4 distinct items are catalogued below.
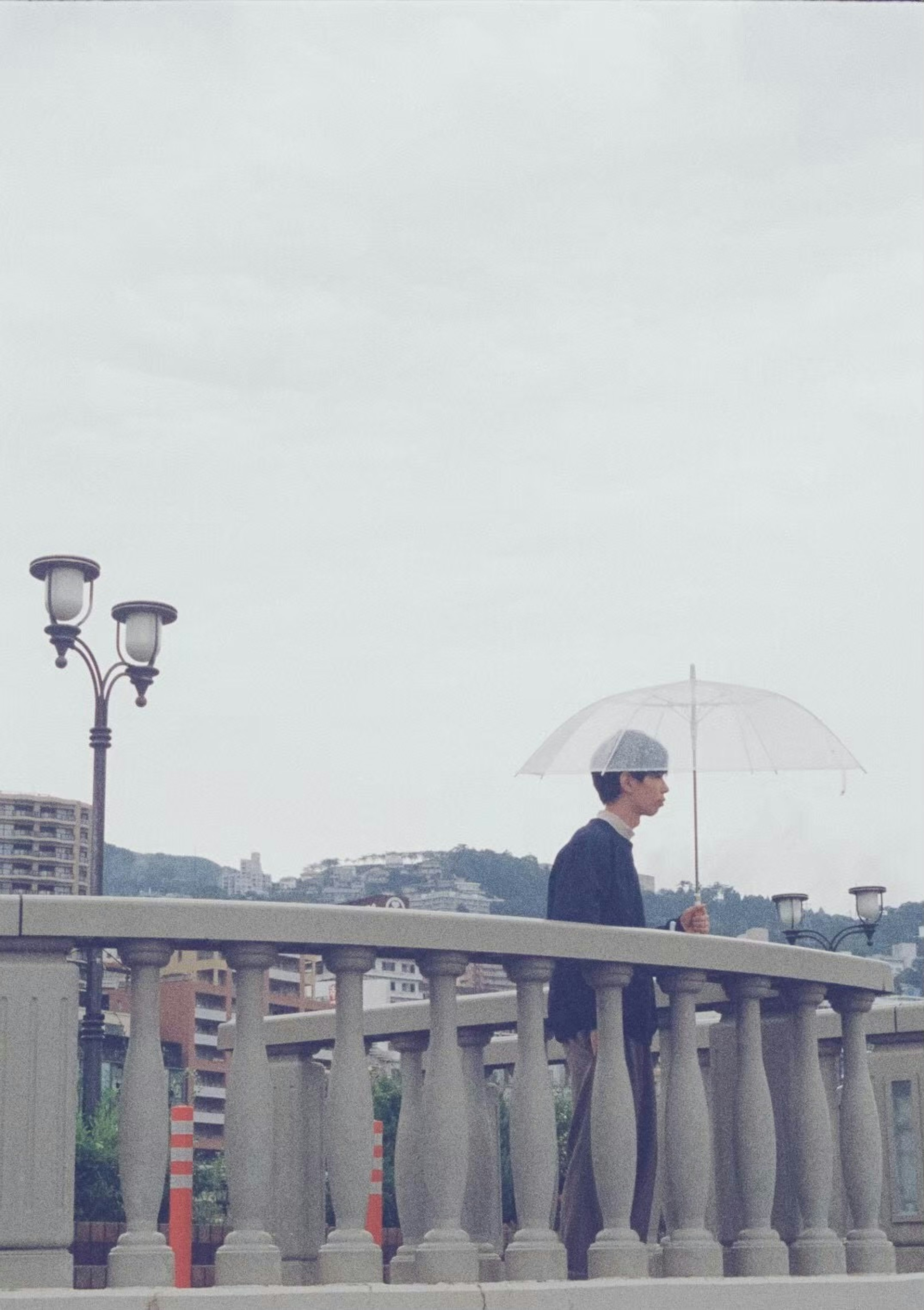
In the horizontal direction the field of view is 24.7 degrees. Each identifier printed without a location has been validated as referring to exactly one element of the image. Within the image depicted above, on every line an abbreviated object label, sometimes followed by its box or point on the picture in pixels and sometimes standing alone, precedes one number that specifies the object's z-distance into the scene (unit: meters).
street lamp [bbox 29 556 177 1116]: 17.31
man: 9.07
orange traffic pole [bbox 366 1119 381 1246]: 9.45
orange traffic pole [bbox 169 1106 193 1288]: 8.07
